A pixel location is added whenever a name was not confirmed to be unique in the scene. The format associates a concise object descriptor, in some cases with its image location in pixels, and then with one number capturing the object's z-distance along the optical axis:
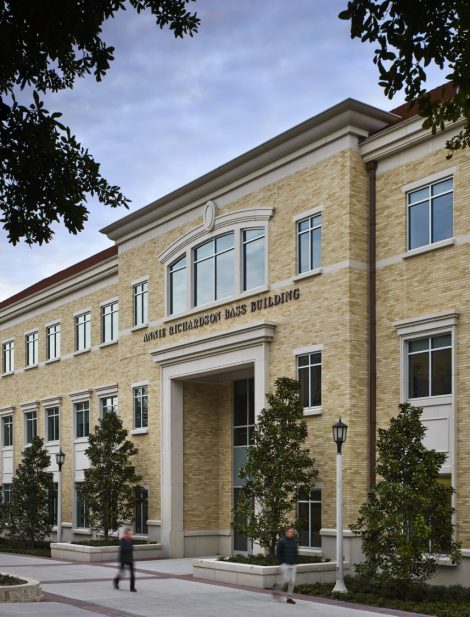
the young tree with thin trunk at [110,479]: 33.62
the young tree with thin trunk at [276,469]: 24.36
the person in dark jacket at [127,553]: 22.31
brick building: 23.70
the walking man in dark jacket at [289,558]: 20.31
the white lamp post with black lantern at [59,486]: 36.31
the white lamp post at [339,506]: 21.25
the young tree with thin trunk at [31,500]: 39.62
